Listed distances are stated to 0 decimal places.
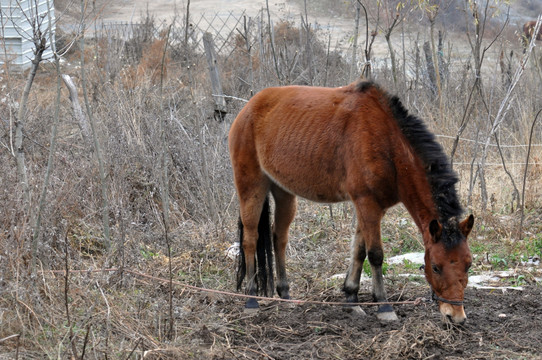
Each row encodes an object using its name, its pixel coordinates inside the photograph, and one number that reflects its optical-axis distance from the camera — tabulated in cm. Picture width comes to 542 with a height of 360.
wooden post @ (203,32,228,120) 1851
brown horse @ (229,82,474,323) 902
